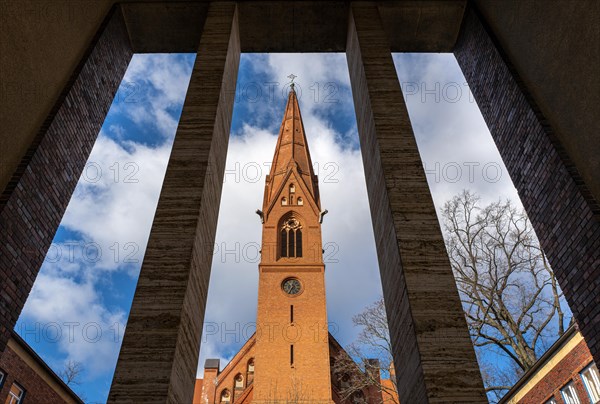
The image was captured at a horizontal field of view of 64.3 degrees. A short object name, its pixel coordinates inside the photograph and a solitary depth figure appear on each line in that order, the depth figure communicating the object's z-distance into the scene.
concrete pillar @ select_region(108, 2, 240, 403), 3.97
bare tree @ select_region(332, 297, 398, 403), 20.41
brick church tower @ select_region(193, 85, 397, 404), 30.56
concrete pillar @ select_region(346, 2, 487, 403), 3.97
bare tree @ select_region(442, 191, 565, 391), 15.08
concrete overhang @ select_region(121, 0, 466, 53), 7.67
